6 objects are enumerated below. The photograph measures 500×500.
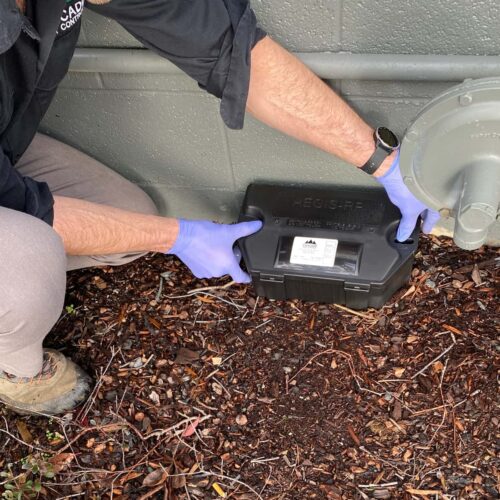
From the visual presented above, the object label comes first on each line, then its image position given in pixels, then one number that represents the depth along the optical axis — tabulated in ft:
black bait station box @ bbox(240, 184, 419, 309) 5.74
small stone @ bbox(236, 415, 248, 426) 5.73
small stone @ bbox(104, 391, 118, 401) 6.00
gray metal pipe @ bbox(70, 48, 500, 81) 4.89
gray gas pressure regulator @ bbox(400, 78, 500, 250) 3.94
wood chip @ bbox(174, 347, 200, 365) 6.09
